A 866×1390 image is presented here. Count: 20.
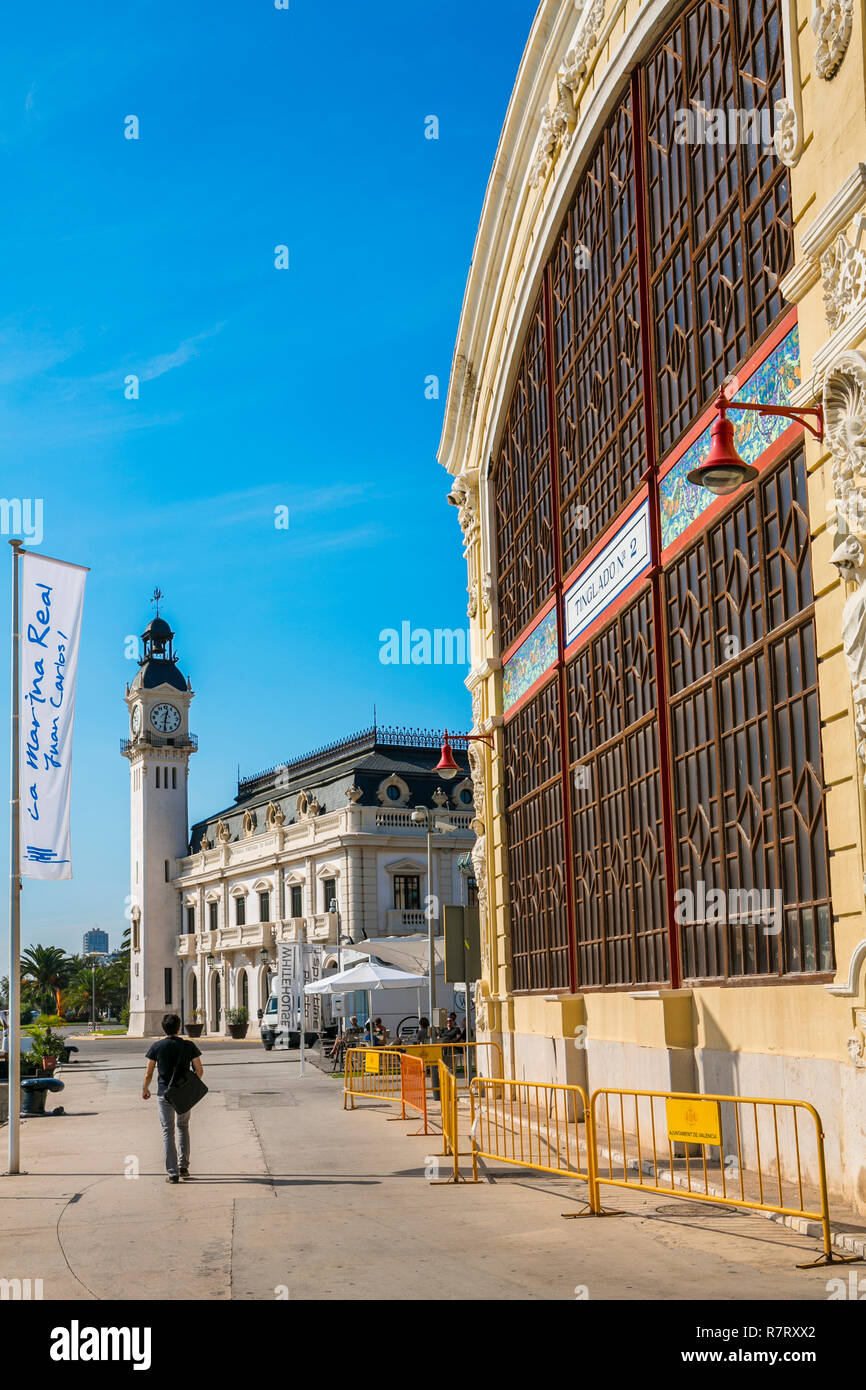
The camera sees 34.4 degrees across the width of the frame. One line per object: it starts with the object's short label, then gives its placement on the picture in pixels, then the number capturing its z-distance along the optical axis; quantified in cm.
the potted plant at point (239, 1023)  7331
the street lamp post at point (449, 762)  2398
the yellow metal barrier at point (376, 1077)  2462
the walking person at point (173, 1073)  1427
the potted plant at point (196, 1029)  7956
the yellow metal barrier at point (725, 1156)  1004
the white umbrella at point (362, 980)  3581
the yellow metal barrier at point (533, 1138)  1382
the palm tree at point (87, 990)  13838
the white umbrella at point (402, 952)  4094
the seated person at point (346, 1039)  3706
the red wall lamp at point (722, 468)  1009
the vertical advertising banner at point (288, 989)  3484
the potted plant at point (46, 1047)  3122
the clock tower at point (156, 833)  8606
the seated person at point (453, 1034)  3275
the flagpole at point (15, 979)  1490
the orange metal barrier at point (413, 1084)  2093
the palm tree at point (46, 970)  12825
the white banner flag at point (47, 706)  1579
